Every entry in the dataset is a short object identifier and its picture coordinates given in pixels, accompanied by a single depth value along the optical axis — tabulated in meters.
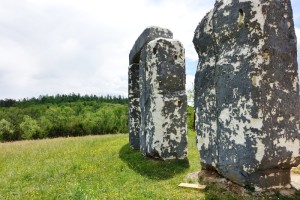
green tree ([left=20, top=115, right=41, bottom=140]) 34.78
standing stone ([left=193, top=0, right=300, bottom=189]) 5.13
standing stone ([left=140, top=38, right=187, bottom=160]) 8.53
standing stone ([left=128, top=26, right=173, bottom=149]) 11.57
